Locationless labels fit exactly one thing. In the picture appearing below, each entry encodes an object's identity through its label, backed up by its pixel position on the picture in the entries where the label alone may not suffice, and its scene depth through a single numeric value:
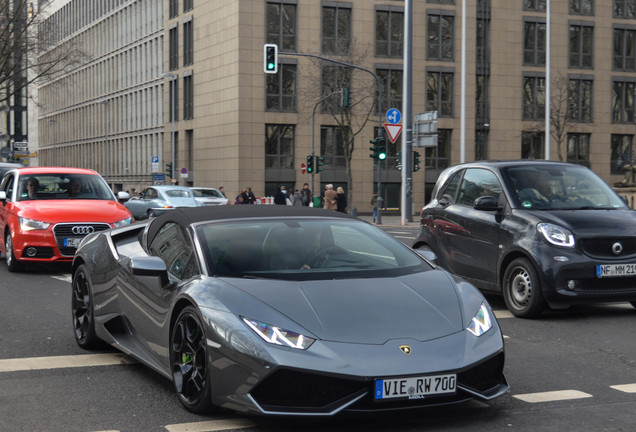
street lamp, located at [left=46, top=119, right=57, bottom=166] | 98.26
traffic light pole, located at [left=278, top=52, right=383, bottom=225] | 38.00
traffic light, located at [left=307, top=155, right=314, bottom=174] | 46.50
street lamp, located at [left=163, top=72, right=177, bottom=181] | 60.20
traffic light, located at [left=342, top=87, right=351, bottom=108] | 38.02
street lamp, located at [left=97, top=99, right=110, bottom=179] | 75.82
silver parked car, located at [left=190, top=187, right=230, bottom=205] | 33.47
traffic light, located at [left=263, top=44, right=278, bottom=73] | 31.73
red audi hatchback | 13.73
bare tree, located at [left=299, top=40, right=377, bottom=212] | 50.69
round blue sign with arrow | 33.40
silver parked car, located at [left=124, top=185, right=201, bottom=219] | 31.19
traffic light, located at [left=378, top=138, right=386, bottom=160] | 35.68
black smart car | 9.05
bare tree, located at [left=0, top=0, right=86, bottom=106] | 41.81
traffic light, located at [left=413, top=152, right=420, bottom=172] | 34.82
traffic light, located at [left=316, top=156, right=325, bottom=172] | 46.94
